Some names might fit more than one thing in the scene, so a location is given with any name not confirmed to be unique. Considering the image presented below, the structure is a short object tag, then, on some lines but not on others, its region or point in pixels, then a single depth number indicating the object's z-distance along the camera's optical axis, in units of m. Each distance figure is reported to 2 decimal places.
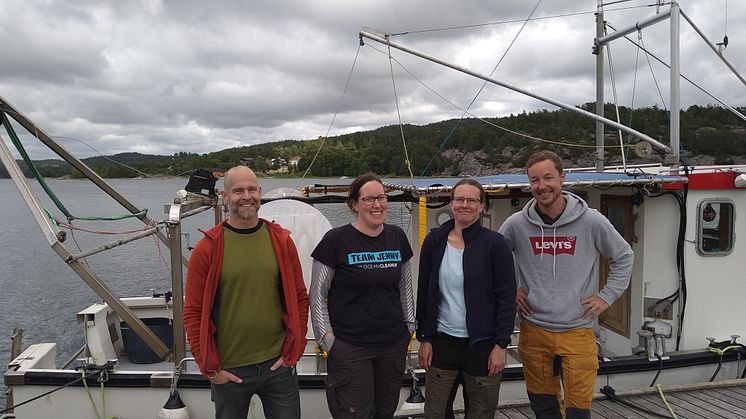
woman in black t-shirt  2.70
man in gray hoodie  2.95
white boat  4.68
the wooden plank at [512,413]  4.06
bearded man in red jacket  2.57
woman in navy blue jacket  2.75
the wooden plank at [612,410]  4.08
